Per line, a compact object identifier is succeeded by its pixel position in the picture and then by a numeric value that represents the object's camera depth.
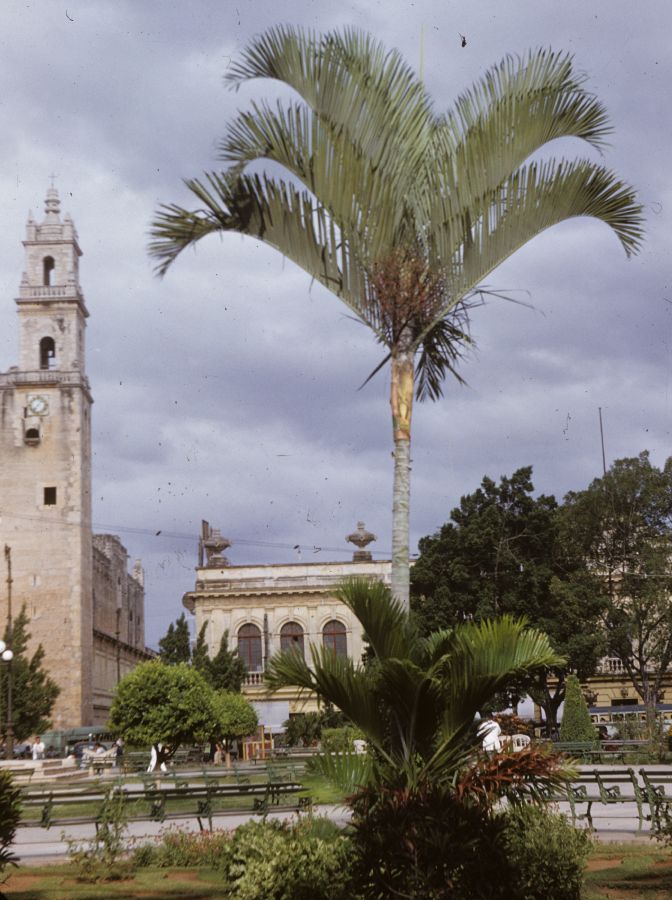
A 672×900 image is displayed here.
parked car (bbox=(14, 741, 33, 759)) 39.94
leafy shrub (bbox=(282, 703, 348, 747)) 42.22
